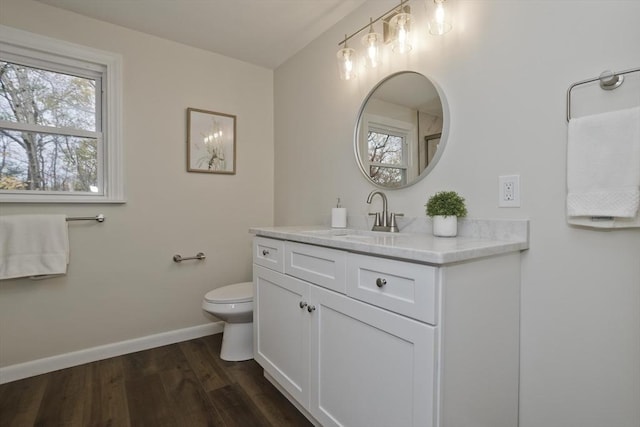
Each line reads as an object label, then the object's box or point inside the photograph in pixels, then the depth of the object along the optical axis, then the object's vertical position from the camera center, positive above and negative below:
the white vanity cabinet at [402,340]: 0.92 -0.45
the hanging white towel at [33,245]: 1.79 -0.22
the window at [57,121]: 1.90 +0.56
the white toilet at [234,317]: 2.02 -0.70
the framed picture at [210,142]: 2.45 +0.54
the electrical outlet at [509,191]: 1.21 +0.07
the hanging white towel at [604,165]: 0.92 +0.14
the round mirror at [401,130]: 1.51 +0.42
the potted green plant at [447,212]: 1.33 -0.01
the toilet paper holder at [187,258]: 2.40 -0.38
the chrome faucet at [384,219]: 1.66 -0.05
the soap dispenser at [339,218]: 1.95 -0.05
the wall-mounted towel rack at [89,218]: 2.01 -0.07
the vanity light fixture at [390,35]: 1.41 +0.90
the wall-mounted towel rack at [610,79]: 0.96 +0.42
